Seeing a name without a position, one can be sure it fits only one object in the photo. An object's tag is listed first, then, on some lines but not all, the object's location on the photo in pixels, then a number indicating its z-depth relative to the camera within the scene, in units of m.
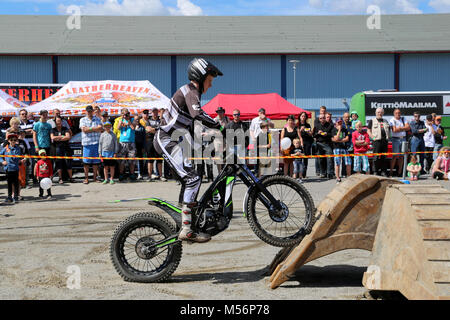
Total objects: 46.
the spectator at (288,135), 16.08
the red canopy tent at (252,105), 21.47
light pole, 39.80
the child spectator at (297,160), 16.00
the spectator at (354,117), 18.64
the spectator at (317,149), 16.89
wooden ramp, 5.91
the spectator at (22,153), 14.09
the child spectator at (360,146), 16.41
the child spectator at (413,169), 16.83
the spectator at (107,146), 15.91
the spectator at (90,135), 15.94
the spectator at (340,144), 16.38
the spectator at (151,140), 16.98
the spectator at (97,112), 16.34
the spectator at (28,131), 16.75
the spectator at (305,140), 16.62
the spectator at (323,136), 16.67
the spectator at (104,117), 16.16
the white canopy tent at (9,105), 19.45
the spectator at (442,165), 16.36
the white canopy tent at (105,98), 19.28
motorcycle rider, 6.02
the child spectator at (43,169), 13.56
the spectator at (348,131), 16.91
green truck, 23.86
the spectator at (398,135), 17.89
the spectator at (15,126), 14.13
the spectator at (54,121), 16.28
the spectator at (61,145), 16.16
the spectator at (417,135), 18.22
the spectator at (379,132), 16.81
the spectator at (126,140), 16.72
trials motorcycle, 6.14
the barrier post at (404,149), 15.75
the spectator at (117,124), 16.83
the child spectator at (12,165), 12.95
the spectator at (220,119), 13.53
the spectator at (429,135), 18.59
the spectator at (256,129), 16.38
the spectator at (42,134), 15.54
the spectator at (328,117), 16.78
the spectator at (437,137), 18.64
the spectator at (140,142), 17.12
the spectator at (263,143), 16.08
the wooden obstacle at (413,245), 4.39
